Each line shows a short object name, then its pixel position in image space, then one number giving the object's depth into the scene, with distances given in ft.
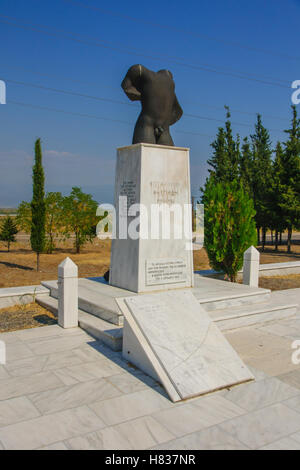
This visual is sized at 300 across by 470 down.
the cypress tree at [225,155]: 74.90
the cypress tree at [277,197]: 65.00
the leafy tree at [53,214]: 58.97
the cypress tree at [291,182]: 62.75
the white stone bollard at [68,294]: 20.99
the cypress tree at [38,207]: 44.09
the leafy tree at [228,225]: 32.50
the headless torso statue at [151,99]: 25.46
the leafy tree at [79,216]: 59.06
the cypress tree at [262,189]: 68.18
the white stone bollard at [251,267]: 31.09
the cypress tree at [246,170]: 79.46
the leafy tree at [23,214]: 57.72
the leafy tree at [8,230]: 59.47
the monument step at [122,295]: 21.40
